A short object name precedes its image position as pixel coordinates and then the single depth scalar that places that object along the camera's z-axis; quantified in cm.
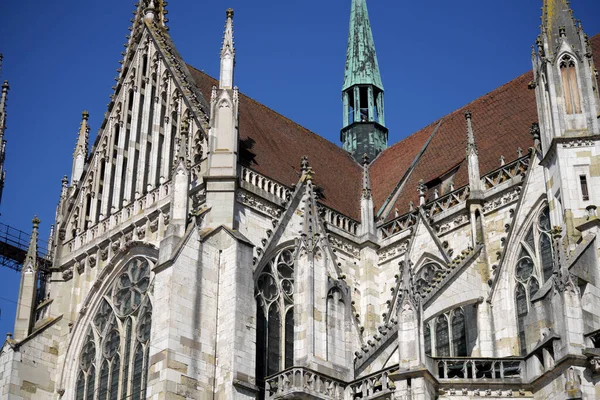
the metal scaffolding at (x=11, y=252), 2906
